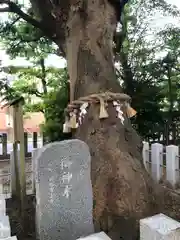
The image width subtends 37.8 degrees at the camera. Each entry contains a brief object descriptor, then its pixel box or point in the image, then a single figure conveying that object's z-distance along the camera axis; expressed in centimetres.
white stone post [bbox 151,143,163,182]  620
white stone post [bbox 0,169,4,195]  571
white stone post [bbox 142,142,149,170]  671
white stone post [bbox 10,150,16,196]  518
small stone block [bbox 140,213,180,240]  192
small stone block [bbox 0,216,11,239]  212
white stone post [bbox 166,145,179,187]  570
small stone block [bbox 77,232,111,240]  201
